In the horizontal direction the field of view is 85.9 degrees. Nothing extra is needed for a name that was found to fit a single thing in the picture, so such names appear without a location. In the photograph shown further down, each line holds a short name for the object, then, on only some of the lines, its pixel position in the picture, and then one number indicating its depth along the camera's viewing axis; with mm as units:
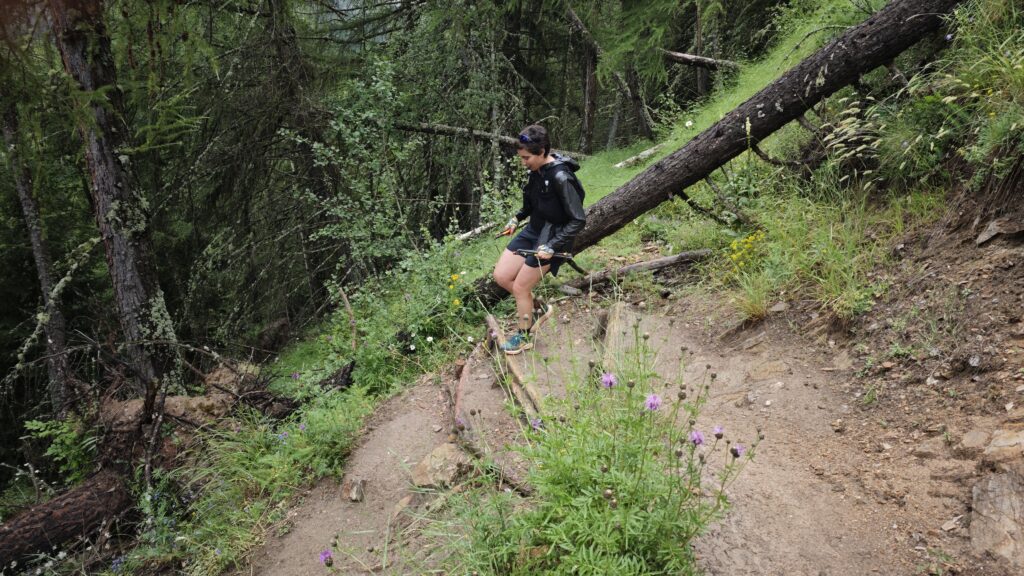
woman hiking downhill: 4336
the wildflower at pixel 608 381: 2351
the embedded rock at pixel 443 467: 3602
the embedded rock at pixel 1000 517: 2074
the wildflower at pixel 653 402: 2246
